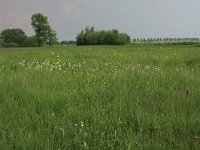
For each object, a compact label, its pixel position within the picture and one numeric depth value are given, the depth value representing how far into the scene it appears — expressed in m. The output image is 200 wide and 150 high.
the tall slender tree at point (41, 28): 91.22
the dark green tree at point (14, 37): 110.75
